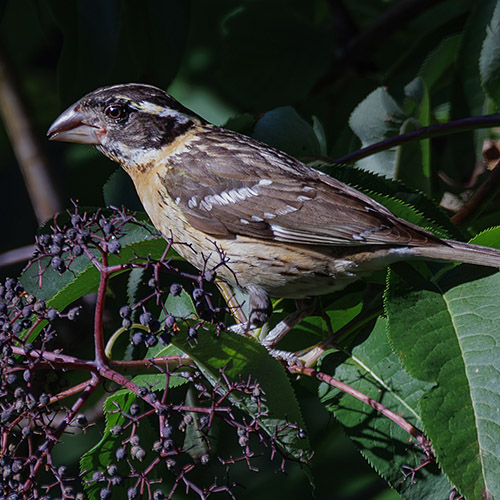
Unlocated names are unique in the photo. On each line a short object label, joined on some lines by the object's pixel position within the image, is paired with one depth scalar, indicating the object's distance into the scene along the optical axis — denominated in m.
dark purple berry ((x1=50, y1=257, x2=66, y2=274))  4.32
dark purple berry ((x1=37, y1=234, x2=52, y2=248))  4.58
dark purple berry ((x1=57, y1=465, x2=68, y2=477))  4.11
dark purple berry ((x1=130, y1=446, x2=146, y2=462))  3.94
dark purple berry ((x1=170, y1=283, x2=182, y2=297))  4.25
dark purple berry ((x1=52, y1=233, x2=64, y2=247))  4.39
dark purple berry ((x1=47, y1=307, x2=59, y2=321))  4.25
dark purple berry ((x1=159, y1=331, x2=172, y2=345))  4.17
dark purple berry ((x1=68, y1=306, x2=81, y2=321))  4.27
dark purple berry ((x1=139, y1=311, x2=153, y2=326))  4.15
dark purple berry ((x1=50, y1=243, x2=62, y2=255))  4.36
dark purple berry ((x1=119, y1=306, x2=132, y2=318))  4.19
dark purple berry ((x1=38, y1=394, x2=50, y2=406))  4.18
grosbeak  5.61
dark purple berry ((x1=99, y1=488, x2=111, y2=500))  4.01
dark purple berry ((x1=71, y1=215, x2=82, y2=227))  4.45
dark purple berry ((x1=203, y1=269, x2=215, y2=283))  4.46
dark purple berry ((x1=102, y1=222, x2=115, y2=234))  4.42
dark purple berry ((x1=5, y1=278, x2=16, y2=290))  4.49
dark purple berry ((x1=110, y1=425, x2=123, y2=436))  4.23
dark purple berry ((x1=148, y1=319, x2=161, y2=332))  4.16
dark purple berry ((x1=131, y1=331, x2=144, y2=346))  4.17
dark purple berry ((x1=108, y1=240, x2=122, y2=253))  4.29
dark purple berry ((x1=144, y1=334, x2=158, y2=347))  4.08
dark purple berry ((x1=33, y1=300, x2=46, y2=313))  4.39
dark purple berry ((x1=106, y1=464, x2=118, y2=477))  4.08
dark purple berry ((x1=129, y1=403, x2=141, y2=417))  4.22
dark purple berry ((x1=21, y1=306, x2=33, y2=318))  4.32
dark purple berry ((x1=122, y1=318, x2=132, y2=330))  4.16
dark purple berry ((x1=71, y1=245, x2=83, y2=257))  4.28
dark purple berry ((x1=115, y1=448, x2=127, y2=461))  4.14
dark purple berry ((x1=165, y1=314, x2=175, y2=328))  4.16
